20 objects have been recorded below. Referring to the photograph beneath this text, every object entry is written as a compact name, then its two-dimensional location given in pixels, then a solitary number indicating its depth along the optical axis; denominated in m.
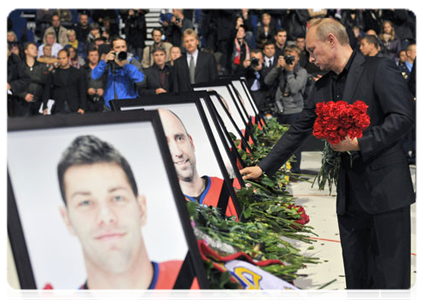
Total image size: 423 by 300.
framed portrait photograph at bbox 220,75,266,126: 7.19
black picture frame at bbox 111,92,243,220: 3.22
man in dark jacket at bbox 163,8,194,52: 14.46
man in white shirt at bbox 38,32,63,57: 13.81
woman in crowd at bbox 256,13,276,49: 14.48
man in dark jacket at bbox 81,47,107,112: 10.70
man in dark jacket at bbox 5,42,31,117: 10.42
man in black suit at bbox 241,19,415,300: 3.08
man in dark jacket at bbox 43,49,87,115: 10.56
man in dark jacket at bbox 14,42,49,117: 10.97
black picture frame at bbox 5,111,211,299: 1.78
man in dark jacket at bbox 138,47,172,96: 9.23
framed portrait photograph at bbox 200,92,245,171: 3.58
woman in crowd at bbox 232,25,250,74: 11.74
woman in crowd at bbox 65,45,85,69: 12.47
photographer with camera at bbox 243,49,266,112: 9.99
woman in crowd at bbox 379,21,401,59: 14.42
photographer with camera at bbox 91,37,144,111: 8.18
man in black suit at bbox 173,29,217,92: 9.13
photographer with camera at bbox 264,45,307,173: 9.44
